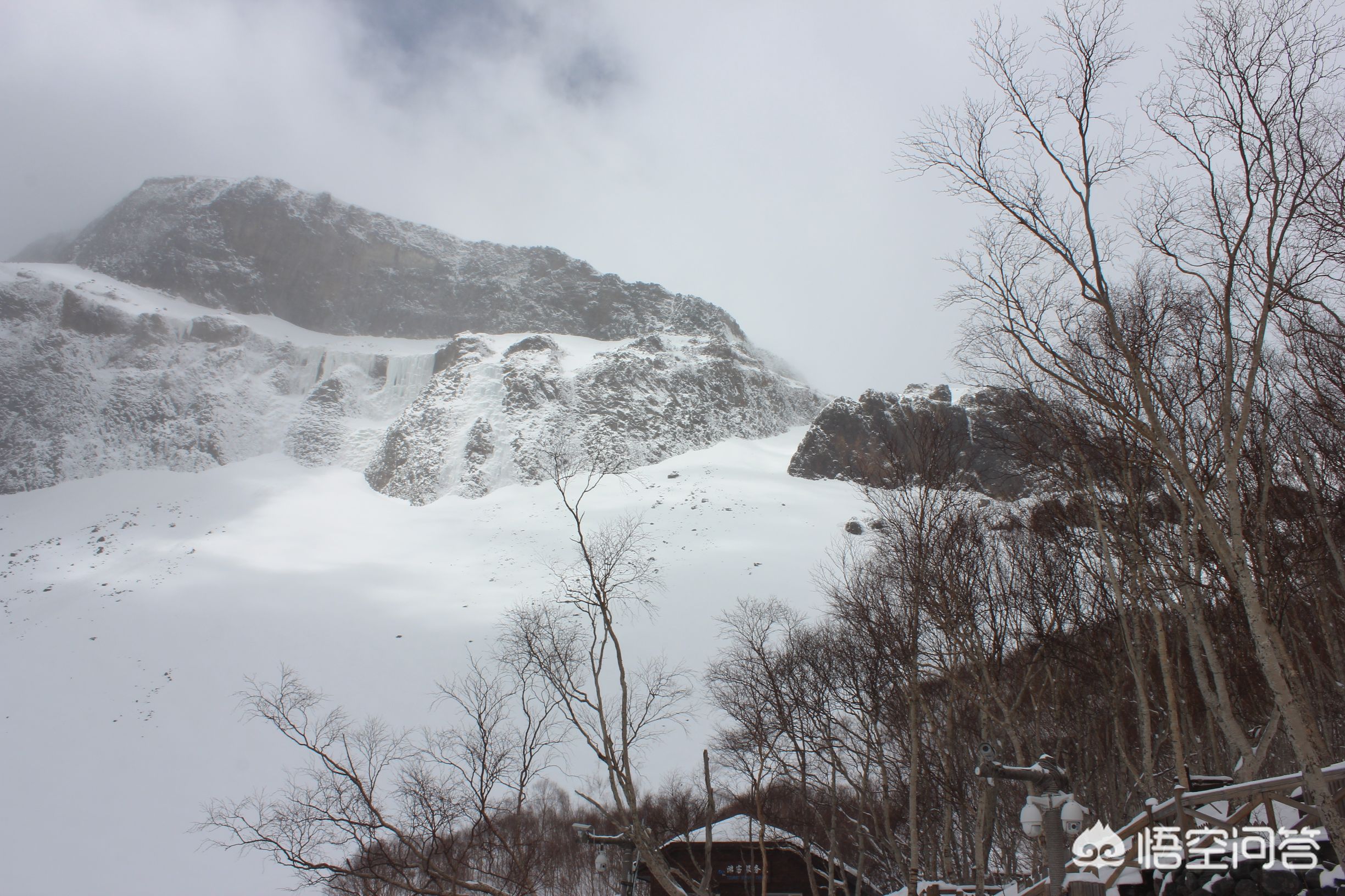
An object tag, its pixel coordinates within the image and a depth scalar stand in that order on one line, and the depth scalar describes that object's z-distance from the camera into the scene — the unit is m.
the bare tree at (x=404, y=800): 10.52
